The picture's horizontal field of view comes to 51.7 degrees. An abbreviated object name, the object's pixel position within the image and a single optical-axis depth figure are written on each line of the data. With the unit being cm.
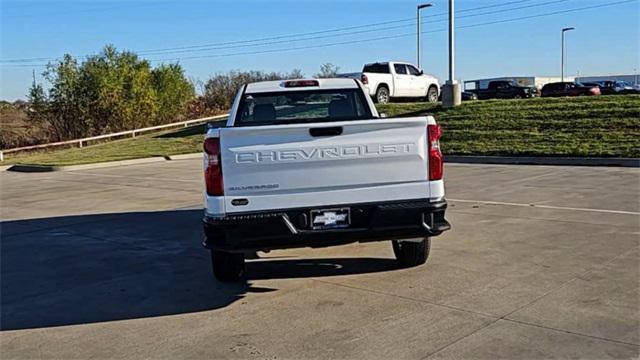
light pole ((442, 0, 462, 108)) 2603
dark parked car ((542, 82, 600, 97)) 3938
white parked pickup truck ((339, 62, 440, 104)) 2792
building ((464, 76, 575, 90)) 7762
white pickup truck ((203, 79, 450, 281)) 537
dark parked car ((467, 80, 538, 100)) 4150
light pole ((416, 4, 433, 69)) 4630
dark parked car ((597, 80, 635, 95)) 4346
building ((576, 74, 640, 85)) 10219
